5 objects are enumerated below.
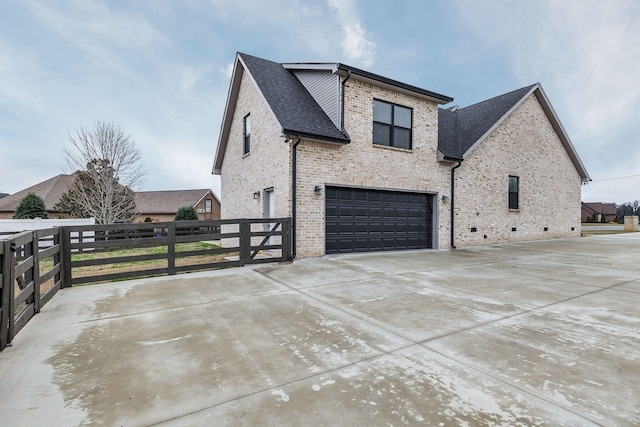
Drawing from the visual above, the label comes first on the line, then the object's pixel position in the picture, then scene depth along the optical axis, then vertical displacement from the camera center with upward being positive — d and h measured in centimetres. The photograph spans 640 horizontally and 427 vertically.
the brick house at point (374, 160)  919 +190
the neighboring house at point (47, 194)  2969 +192
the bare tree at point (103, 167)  1872 +291
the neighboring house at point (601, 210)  7188 +38
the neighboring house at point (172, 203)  3991 +122
